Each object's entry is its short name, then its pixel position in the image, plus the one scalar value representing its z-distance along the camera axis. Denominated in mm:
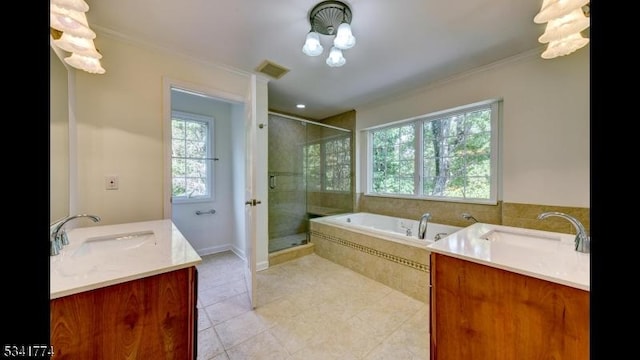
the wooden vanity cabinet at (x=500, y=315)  946
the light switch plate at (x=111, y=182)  1888
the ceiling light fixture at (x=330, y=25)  1586
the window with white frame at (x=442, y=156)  2553
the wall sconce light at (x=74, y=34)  1214
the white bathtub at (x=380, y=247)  2199
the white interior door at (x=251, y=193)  1982
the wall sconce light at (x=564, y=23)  1187
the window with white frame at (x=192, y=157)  3178
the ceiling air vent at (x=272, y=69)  2359
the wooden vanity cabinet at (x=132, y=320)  839
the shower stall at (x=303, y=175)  3361
